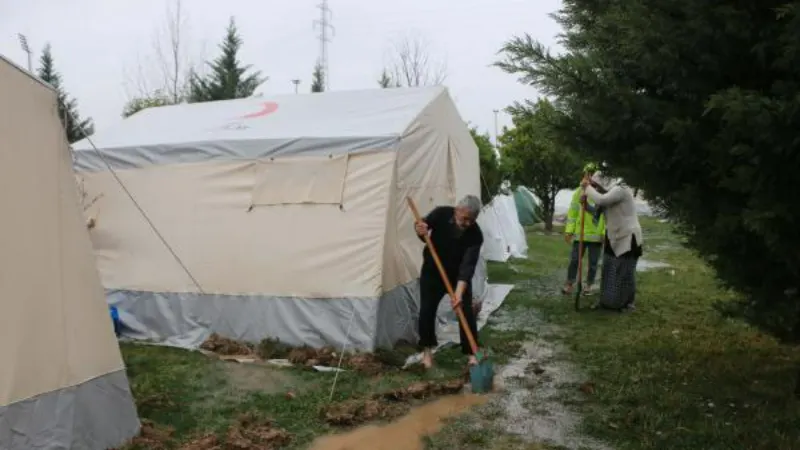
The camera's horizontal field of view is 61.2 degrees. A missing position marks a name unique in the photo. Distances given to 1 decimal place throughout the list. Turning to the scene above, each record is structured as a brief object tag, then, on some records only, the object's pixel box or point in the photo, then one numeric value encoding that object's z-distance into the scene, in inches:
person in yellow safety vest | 347.3
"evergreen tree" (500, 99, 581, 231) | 761.0
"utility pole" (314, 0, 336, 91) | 1172.4
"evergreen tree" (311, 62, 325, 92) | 1332.3
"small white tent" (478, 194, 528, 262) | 478.6
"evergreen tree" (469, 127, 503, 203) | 504.1
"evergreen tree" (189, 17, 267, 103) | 1083.9
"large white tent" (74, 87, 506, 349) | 240.1
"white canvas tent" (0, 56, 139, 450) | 132.3
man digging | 222.8
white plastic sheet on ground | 259.8
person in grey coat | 314.5
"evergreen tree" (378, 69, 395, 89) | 1224.5
